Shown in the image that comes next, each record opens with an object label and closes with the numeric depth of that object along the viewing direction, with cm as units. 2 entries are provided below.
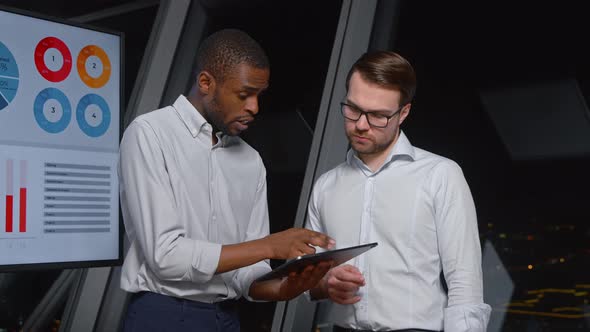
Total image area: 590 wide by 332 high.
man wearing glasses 147
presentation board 202
